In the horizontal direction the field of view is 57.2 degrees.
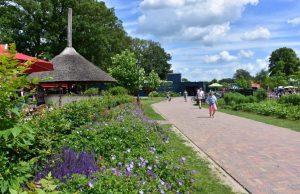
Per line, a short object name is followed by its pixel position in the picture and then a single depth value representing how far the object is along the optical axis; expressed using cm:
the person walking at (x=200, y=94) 2380
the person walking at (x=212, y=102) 1531
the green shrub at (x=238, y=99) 2205
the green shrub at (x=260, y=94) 2439
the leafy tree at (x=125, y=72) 3196
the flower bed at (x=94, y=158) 254
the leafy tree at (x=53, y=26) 2872
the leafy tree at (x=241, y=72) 8753
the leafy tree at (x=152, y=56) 7162
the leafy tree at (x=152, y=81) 5748
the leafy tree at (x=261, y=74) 6423
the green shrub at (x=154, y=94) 5725
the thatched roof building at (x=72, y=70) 1612
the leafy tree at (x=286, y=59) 7270
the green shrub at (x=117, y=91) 1878
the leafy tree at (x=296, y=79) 2266
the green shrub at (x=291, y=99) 1796
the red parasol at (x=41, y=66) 610
